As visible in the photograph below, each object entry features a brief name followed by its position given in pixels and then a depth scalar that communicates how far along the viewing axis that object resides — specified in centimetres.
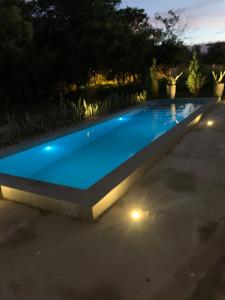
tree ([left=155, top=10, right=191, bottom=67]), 1412
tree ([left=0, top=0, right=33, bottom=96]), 785
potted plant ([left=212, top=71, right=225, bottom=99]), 983
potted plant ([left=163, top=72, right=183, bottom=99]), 1049
